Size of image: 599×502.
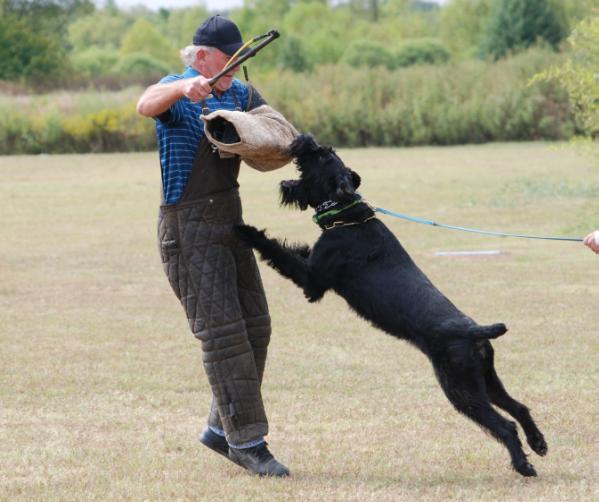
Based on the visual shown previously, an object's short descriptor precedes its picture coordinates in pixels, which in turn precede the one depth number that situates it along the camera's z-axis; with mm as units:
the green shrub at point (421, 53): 63538
